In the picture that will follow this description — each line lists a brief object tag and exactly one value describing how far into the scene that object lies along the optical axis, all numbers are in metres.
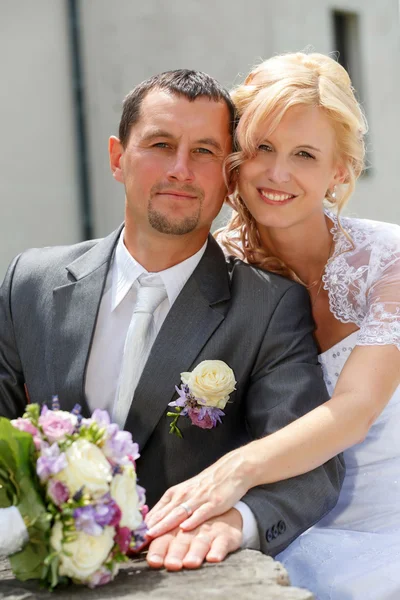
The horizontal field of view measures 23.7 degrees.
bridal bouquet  2.06
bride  2.98
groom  3.02
